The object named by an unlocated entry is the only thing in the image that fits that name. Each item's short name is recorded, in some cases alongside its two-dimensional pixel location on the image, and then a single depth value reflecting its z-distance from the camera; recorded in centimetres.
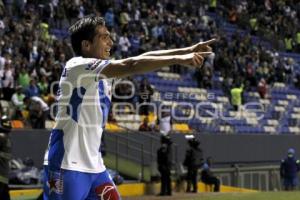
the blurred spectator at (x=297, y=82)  3356
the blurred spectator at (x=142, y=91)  2245
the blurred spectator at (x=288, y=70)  3359
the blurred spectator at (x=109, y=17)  2634
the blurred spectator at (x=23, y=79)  1899
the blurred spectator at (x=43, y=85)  1945
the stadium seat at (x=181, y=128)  2409
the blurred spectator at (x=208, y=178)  2096
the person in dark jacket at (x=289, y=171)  2381
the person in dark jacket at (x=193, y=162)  2006
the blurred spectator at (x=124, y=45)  2533
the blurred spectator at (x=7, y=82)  1844
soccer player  513
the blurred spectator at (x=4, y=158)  1120
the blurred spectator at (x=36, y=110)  1833
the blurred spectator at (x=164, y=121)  2244
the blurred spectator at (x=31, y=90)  1880
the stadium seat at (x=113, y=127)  2105
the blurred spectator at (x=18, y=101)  1841
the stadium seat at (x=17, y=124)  1850
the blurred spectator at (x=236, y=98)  2797
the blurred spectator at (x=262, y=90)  3047
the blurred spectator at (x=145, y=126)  2200
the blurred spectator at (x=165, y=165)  1917
